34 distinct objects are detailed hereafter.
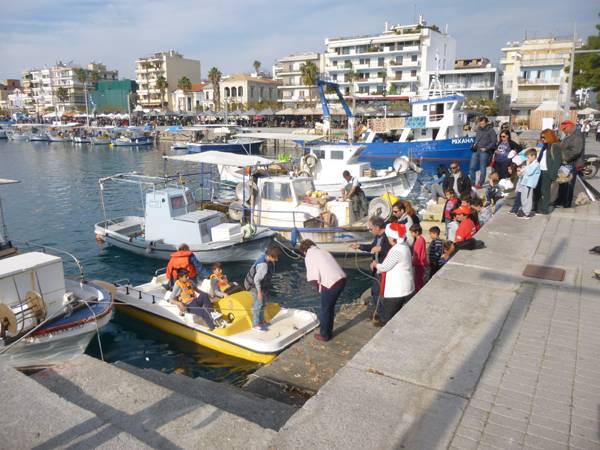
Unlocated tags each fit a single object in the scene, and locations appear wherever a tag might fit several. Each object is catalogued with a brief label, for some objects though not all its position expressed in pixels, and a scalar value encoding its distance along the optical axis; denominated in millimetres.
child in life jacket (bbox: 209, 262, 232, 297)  10398
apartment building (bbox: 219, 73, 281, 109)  94125
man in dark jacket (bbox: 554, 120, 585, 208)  10797
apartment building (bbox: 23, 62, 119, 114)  129500
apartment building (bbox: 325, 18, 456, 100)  76500
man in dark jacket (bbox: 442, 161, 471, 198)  12672
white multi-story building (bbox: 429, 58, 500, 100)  70500
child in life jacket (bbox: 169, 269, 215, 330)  9547
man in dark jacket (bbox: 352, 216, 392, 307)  7297
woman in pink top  6666
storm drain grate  6992
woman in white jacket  6422
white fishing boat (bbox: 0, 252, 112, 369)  8391
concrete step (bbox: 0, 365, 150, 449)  3906
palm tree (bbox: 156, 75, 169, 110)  100938
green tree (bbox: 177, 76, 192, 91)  99750
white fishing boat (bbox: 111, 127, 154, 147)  70688
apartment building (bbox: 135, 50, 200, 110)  110938
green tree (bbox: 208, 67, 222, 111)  90062
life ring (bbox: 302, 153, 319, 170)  23109
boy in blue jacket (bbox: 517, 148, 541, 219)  10148
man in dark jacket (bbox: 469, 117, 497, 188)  14449
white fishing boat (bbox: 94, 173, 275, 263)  14531
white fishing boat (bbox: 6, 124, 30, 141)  84438
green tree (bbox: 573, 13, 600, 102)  32781
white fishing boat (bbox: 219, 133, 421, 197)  22922
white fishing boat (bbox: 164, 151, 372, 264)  15000
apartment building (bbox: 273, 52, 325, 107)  91188
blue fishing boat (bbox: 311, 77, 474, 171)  39031
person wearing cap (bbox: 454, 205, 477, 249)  8523
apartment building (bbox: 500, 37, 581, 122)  63938
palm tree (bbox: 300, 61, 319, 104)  78000
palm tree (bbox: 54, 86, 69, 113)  122350
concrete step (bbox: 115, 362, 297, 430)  5141
